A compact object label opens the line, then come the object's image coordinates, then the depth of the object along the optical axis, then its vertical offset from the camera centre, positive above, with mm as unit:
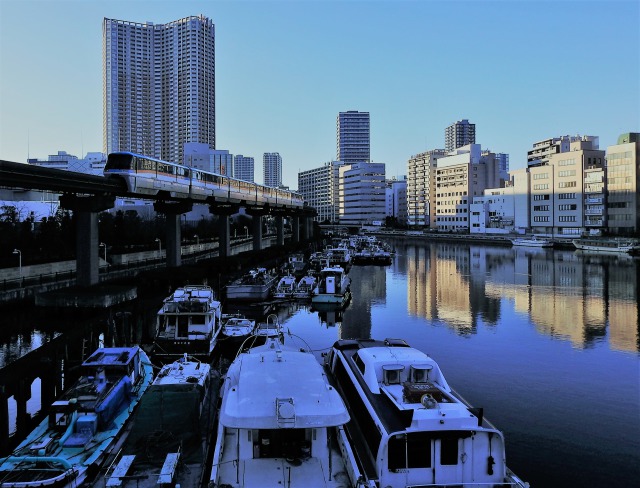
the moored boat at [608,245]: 74344 -249
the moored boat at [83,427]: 9375 -4050
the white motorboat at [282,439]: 8406 -3363
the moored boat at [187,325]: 19578 -3222
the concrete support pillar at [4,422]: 12424 -4322
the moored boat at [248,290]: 35062 -3087
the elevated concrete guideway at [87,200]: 22109 +2677
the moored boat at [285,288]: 36969 -3189
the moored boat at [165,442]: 9250 -4014
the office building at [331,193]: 187875 +19180
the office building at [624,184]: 80875 +9517
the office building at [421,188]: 143125 +16078
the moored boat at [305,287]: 37000 -3173
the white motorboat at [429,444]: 9320 -3678
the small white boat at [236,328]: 22906 -3842
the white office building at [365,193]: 167000 +16599
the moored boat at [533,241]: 87812 +453
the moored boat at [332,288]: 33844 -3268
